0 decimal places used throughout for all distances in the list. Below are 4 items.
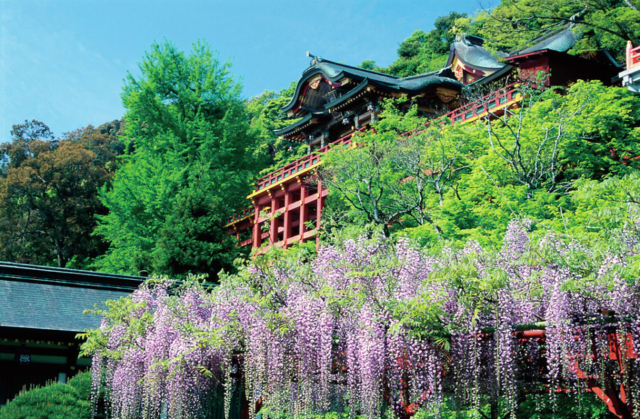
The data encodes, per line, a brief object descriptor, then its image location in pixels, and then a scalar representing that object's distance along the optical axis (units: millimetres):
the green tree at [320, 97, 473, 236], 14784
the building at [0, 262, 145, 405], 12180
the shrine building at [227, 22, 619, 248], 19594
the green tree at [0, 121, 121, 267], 31469
